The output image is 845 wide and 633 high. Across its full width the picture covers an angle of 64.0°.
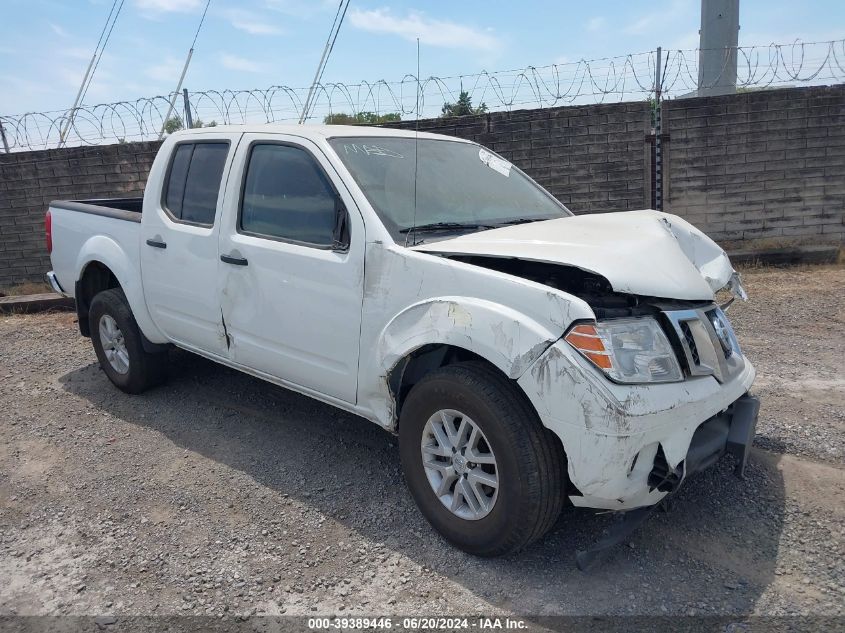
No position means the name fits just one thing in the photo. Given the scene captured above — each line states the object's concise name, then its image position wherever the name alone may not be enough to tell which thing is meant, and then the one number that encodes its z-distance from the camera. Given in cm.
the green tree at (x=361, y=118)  904
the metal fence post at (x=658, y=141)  875
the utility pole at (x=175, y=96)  948
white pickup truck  268
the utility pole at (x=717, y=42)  898
